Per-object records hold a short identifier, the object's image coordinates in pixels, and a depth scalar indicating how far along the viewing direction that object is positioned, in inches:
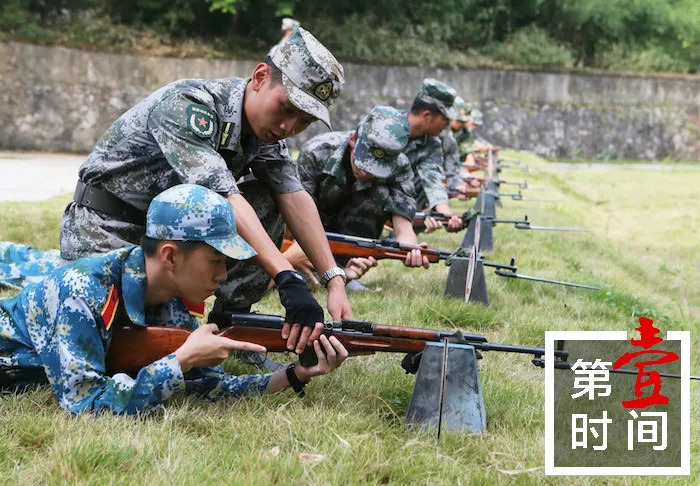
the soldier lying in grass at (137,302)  128.4
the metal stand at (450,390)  139.1
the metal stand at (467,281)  241.3
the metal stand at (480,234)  309.4
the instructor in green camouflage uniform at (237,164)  151.5
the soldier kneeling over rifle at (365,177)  247.8
